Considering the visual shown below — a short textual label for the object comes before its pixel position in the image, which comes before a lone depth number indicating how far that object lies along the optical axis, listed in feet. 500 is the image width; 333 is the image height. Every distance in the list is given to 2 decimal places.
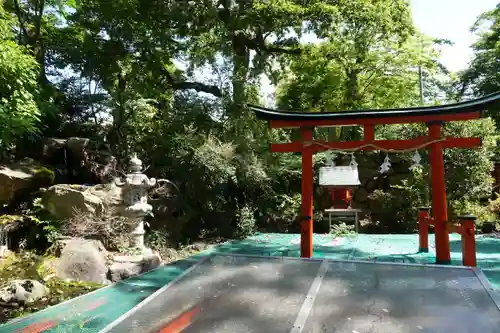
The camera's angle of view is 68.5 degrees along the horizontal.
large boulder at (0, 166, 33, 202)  24.48
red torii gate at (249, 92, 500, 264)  19.77
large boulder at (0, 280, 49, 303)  15.10
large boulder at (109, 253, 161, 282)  19.20
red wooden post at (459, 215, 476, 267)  18.04
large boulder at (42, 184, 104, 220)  23.02
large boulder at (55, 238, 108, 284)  18.66
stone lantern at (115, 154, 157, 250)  22.67
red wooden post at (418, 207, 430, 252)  24.70
